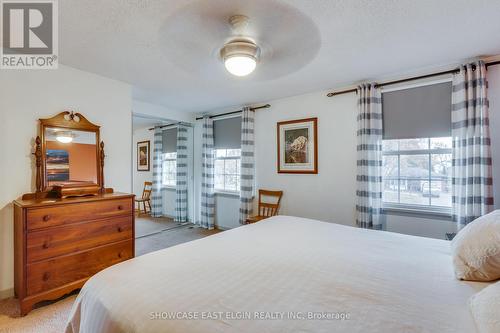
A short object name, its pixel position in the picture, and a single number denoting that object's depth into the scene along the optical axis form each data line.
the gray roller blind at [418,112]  2.68
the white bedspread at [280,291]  0.89
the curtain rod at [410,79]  2.45
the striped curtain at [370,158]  3.00
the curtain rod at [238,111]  4.10
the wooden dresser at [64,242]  2.01
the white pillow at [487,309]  0.75
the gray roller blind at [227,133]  4.57
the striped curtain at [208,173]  4.78
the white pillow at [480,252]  1.11
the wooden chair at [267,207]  3.94
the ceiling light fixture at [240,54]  1.81
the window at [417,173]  2.77
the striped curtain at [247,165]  4.23
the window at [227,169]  4.68
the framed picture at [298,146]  3.64
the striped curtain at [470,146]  2.37
